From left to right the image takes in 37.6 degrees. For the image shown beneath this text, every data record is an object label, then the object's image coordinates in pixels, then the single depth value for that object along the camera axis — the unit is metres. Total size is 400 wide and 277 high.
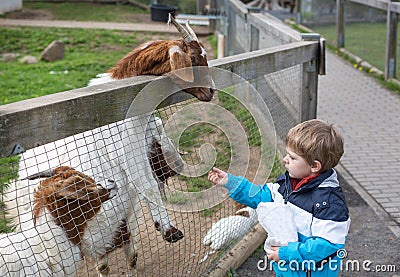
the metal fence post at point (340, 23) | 13.75
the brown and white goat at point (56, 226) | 3.11
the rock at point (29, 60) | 13.24
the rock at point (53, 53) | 13.45
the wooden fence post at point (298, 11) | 18.31
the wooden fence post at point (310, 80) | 5.27
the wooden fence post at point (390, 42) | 10.25
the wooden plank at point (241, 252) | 4.18
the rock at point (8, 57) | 13.56
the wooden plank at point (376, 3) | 10.58
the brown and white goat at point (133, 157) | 3.51
